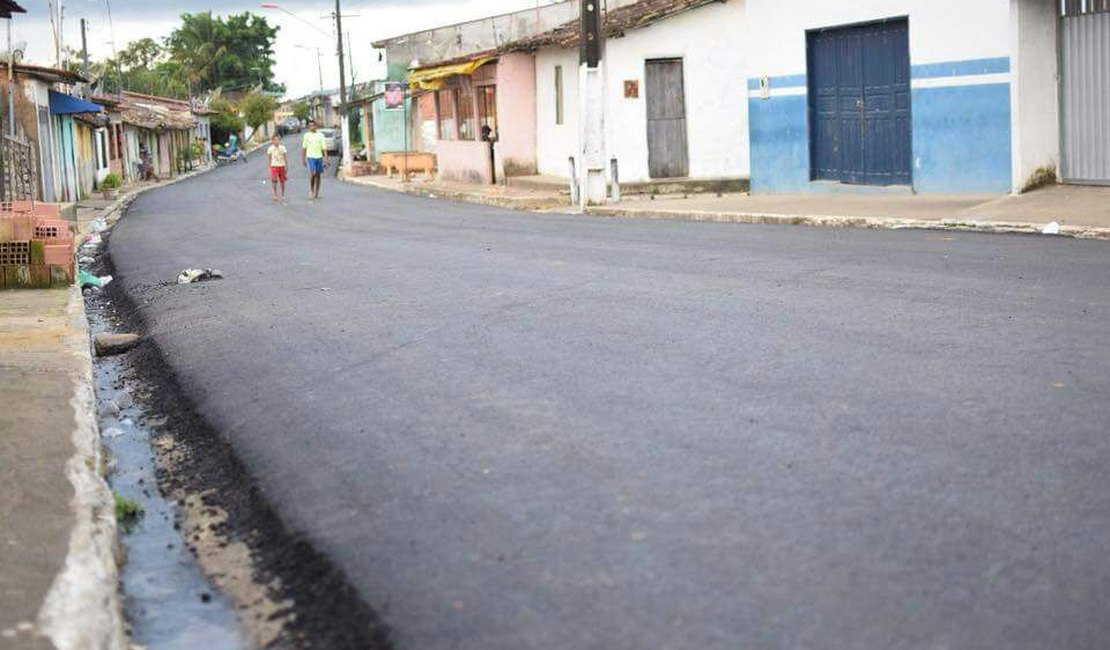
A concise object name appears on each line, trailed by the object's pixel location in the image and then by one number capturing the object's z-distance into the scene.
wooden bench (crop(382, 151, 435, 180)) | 46.84
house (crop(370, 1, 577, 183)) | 36.53
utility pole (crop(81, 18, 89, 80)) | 61.19
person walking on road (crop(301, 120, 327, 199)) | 33.25
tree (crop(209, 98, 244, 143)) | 100.56
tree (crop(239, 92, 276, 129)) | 117.38
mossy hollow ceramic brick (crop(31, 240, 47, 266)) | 15.05
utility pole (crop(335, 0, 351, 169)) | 62.25
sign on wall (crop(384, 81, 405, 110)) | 54.38
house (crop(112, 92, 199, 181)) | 63.41
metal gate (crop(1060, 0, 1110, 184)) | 18.38
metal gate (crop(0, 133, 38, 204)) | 28.31
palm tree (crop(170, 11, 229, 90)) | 115.88
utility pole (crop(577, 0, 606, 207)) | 25.69
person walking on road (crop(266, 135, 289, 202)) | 32.84
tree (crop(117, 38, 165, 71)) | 122.50
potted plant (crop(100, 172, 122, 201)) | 43.66
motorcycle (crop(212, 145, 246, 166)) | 89.58
